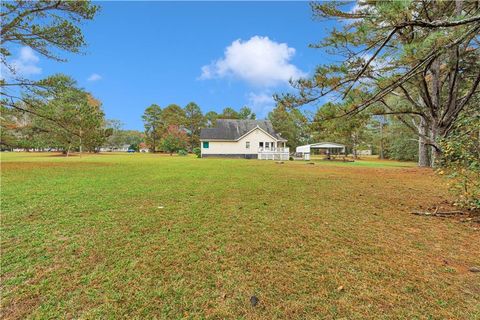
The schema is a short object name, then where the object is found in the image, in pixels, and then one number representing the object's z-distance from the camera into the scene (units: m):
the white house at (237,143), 28.70
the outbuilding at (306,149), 28.74
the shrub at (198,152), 29.02
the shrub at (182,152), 34.72
